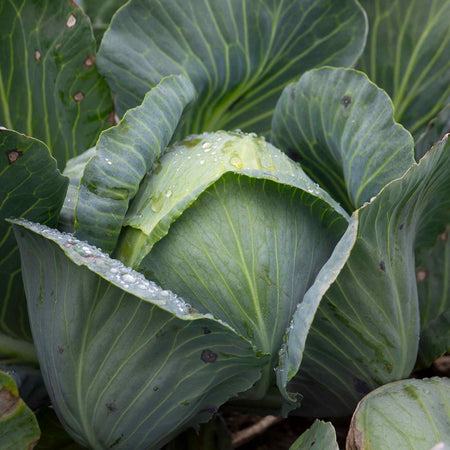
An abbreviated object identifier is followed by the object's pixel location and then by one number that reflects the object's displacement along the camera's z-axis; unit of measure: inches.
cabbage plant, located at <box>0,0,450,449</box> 30.5
